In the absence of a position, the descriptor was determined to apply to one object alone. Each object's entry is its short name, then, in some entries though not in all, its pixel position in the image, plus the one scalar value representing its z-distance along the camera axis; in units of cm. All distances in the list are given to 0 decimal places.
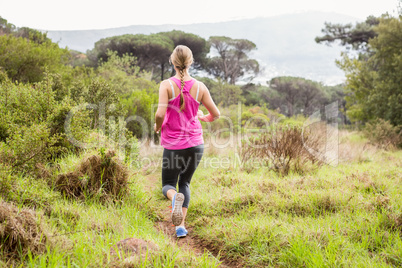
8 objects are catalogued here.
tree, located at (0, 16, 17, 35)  1916
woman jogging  296
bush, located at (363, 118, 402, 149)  1014
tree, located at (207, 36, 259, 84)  3491
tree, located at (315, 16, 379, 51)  2119
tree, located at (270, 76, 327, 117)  3584
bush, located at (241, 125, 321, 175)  560
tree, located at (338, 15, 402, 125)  1213
